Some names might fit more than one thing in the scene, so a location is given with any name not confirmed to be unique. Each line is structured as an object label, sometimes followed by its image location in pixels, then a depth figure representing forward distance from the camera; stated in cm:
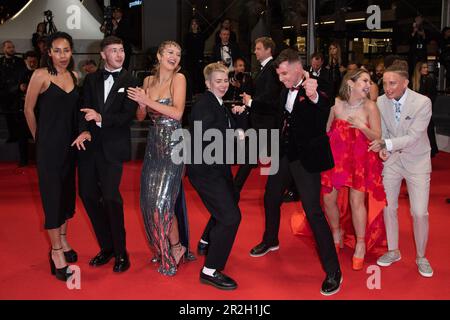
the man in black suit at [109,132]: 384
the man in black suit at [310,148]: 350
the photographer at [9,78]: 865
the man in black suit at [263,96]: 482
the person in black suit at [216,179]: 366
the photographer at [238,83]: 633
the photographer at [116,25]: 952
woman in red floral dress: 401
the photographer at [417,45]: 964
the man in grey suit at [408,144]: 384
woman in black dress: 375
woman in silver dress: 382
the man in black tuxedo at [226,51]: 924
